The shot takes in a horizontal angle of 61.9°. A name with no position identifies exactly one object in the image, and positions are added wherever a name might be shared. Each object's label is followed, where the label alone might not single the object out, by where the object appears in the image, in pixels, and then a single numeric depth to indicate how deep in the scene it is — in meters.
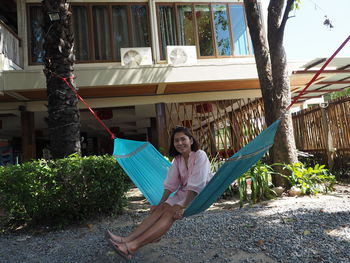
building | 5.16
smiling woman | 1.87
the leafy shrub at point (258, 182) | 3.74
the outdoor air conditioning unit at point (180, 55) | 5.70
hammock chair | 1.96
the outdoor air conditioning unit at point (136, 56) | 5.69
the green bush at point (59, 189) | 3.05
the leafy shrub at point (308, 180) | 3.87
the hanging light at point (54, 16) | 3.68
